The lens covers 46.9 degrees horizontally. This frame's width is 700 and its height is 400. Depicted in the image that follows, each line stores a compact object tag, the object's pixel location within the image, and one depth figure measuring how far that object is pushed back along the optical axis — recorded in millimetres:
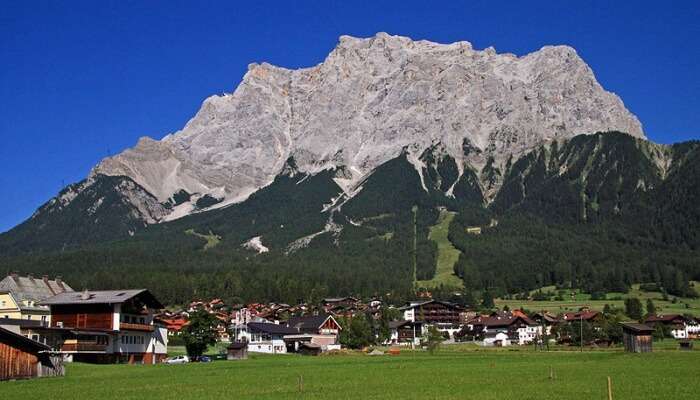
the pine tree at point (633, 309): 159912
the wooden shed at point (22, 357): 53656
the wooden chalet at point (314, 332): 133500
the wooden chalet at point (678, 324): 153250
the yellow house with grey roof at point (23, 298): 101438
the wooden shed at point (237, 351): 95125
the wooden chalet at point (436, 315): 190875
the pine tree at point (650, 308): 168288
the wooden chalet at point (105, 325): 87188
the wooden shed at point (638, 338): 89894
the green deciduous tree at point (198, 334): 90438
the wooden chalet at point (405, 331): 172625
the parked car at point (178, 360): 86588
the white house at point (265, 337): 133500
